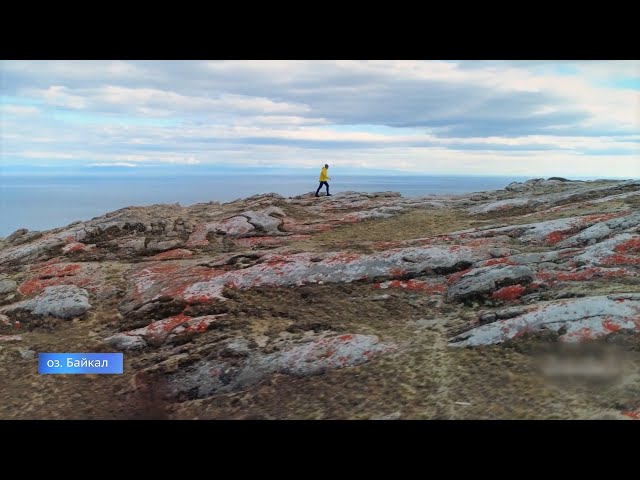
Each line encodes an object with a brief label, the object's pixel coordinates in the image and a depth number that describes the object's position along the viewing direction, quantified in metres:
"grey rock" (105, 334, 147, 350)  17.14
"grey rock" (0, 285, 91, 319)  19.78
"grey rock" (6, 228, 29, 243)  32.85
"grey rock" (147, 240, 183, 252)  26.97
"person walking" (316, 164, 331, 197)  40.04
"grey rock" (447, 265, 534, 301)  18.50
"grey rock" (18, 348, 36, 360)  16.64
